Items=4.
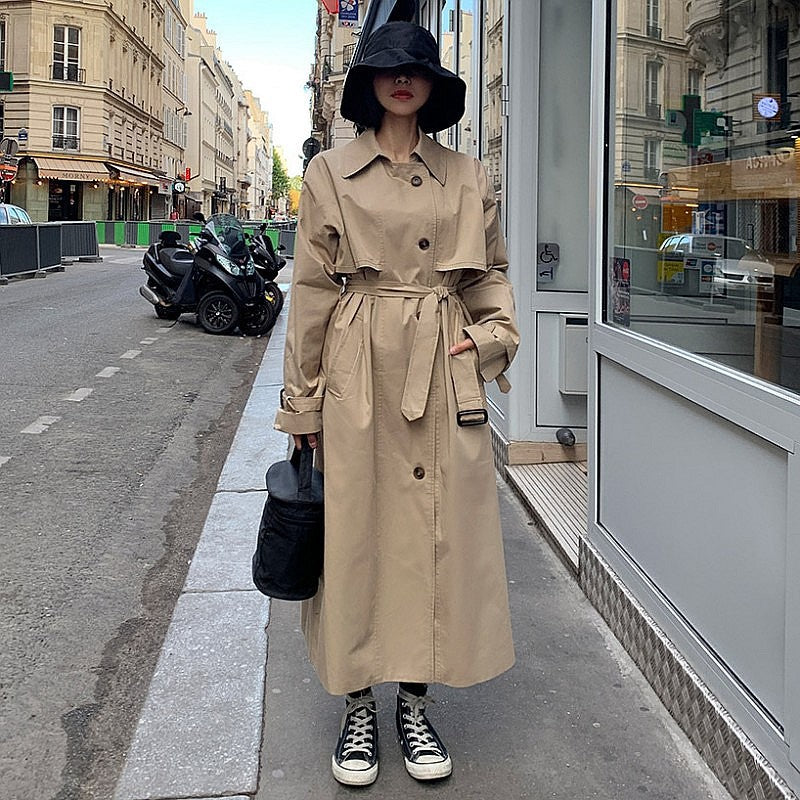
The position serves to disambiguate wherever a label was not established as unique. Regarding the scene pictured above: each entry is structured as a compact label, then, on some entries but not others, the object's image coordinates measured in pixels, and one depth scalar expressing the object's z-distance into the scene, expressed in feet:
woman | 8.43
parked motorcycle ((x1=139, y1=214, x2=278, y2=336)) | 43.04
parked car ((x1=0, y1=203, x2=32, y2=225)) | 81.59
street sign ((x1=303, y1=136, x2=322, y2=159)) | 64.56
